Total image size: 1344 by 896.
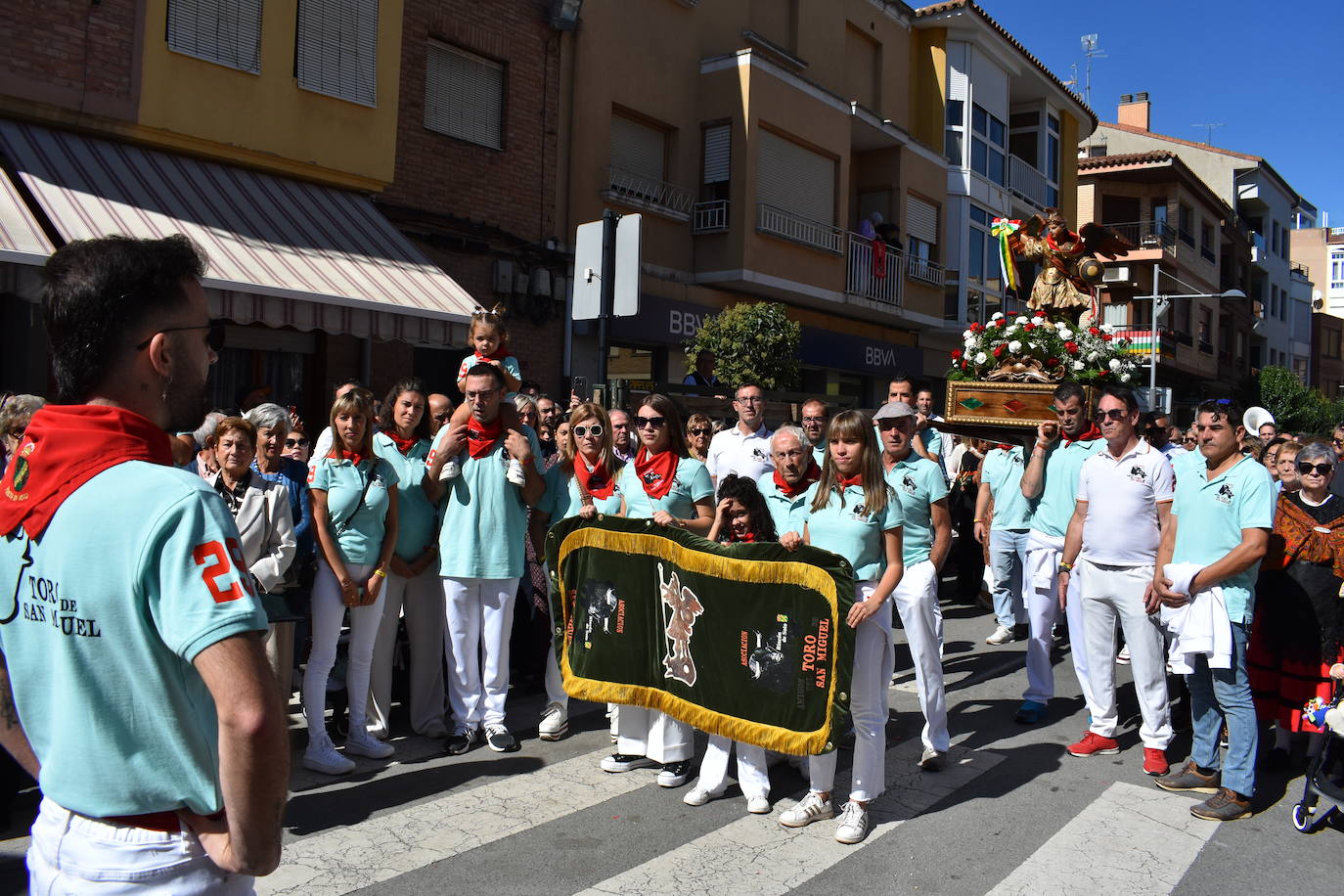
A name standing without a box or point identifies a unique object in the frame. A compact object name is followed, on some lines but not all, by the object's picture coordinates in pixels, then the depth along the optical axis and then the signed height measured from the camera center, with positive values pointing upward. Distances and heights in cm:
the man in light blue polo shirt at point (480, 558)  599 -69
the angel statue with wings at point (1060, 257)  1042 +206
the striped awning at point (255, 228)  946 +198
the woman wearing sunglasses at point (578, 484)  626 -27
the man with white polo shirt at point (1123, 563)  586 -60
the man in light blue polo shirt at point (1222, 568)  525 -55
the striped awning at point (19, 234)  831 +153
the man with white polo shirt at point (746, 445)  830 +1
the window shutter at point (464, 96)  1359 +454
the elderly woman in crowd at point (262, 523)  525 -48
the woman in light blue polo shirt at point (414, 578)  612 -85
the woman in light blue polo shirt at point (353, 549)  567 -64
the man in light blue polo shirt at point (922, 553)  570 -59
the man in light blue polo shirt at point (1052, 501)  697 -32
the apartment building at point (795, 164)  1639 +520
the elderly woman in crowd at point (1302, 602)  577 -76
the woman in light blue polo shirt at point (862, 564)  490 -56
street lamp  2969 +513
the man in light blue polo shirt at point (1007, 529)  903 -64
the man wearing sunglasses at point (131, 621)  173 -33
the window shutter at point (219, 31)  1063 +415
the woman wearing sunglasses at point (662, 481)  592 -22
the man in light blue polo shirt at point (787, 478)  558 -16
